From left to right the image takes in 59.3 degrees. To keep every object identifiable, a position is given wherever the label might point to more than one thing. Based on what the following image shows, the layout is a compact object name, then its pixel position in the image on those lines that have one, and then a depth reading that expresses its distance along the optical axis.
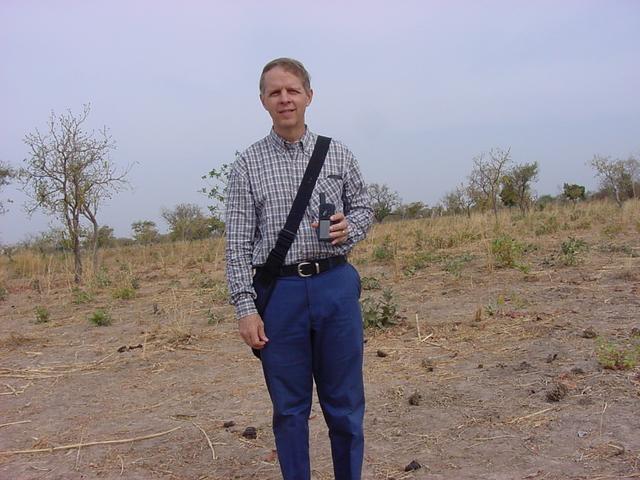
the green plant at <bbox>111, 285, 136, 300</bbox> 8.26
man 2.00
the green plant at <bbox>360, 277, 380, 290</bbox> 7.07
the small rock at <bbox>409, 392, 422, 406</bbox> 3.33
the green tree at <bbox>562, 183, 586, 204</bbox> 32.16
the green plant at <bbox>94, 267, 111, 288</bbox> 9.46
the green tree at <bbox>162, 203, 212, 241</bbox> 25.03
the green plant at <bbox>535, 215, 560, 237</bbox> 11.55
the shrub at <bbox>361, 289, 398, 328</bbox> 5.01
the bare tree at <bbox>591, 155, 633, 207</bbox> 27.20
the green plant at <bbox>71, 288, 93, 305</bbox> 8.17
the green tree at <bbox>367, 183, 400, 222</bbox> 35.44
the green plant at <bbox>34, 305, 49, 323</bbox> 6.97
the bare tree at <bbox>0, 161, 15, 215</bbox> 17.67
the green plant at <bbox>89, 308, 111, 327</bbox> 6.42
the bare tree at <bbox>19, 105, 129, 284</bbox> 10.14
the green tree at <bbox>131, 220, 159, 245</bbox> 25.53
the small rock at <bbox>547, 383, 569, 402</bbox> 3.12
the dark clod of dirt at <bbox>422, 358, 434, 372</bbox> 3.91
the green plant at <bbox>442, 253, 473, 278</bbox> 7.26
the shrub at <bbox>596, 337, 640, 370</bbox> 3.39
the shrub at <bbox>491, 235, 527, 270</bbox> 7.34
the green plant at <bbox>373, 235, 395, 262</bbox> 9.66
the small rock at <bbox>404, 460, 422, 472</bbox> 2.58
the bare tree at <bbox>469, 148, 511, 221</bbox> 16.58
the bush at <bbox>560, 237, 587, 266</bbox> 7.13
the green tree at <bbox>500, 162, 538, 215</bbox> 27.78
